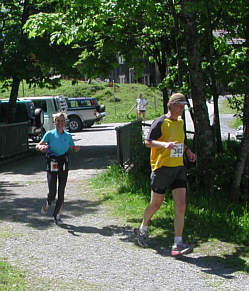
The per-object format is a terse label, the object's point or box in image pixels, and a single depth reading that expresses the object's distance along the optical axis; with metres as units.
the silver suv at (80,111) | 29.62
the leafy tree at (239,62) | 8.38
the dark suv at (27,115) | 21.14
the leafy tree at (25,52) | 16.20
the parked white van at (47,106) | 24.67
